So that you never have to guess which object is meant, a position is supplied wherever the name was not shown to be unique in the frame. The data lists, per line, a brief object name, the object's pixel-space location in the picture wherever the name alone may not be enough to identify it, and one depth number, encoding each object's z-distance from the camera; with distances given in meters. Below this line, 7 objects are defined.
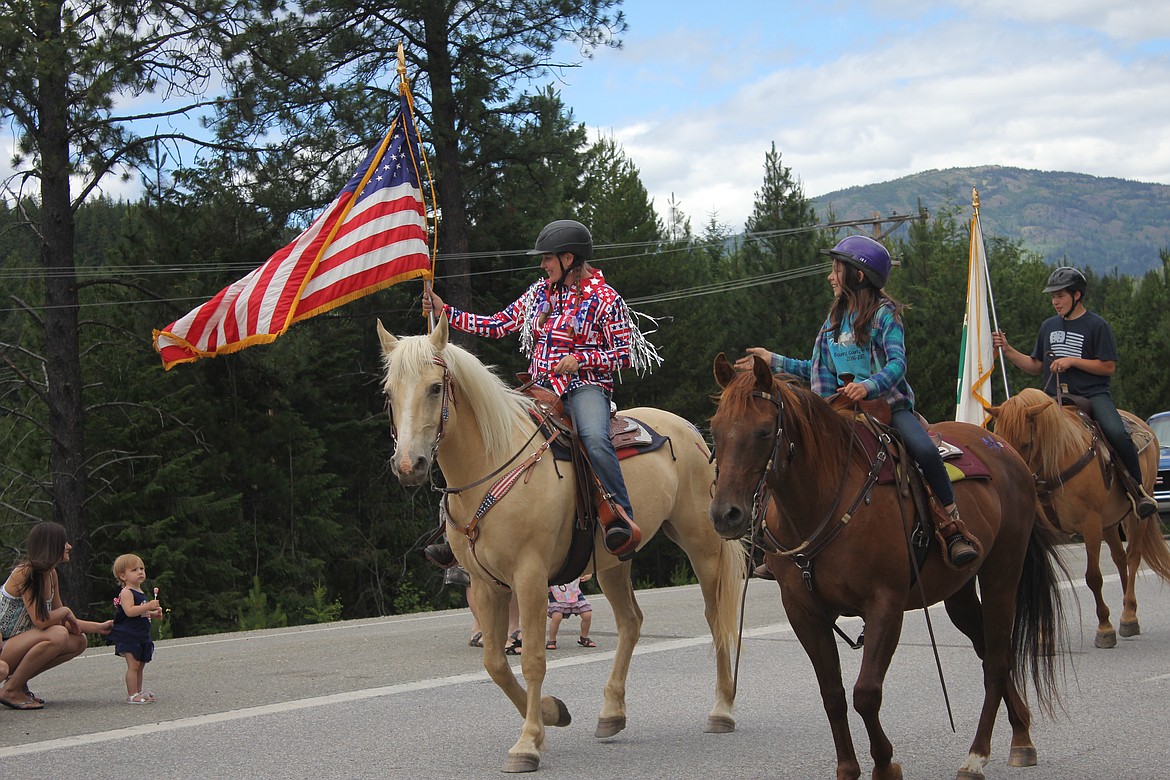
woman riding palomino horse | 7.60
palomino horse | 6.53
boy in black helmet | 11.03
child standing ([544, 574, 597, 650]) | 11.38
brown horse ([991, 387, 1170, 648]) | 10.99
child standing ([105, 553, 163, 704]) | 8.86
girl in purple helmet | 5.95
